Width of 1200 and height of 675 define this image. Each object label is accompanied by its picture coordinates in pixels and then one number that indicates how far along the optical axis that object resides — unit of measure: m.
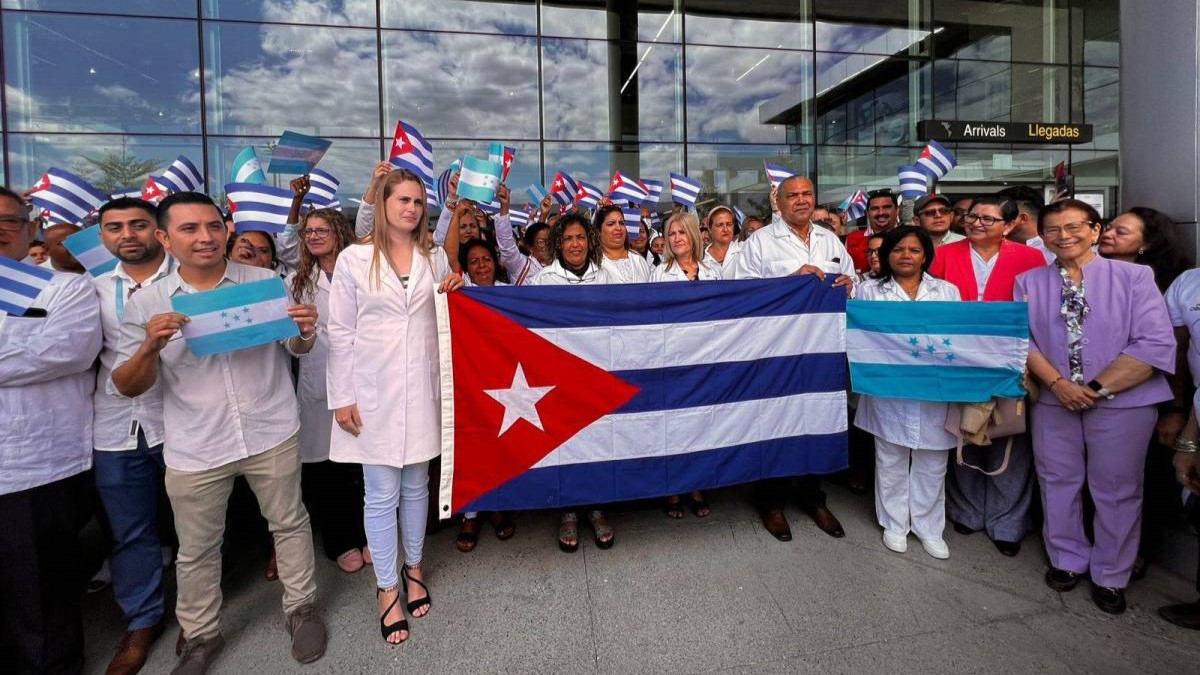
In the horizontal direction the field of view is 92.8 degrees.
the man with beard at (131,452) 2.59
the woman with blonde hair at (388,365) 2.72
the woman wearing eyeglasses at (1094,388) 2.90
